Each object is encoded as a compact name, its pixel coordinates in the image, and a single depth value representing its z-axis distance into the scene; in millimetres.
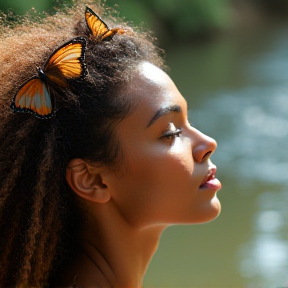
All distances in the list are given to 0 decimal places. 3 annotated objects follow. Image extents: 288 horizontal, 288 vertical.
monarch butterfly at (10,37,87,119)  1147
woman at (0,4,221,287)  1163
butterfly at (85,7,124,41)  1210
